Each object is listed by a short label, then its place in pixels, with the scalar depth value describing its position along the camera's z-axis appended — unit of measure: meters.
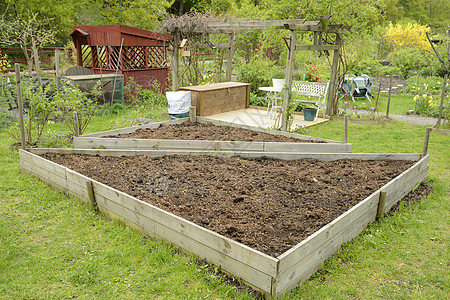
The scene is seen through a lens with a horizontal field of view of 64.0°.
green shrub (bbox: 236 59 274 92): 12.32
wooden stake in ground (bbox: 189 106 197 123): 7.92
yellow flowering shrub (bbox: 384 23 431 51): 26.52
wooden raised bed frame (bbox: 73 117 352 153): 5.78
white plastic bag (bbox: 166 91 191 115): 8.38
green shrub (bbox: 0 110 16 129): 7.81
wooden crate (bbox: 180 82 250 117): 8.95
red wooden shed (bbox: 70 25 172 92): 11.48
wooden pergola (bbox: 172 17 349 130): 7.66
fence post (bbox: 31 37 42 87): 7.67
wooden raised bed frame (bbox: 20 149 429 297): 2.69
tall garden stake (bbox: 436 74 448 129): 7.98
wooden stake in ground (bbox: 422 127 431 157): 4.98
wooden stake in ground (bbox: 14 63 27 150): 4.80
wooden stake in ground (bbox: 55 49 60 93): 8.16
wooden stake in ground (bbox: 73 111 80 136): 5.94
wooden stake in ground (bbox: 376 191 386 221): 3.83
